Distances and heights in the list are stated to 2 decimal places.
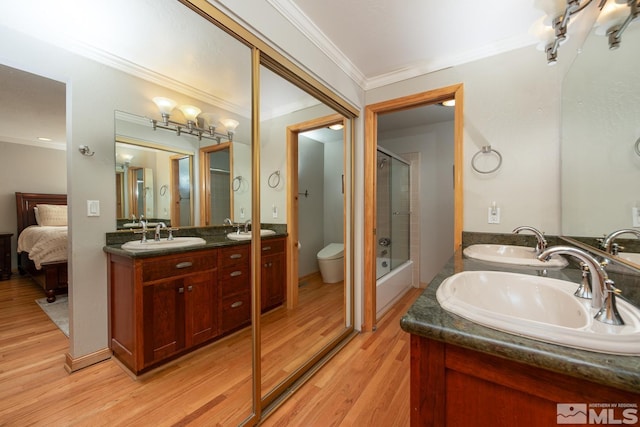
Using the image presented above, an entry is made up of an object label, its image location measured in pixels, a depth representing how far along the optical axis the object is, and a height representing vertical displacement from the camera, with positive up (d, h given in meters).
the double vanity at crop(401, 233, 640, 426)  0.47 -0.34
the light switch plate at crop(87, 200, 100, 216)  1.63 +0.03
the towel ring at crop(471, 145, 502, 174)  1.80 +0.41
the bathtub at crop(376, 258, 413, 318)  2.65 -0.92
